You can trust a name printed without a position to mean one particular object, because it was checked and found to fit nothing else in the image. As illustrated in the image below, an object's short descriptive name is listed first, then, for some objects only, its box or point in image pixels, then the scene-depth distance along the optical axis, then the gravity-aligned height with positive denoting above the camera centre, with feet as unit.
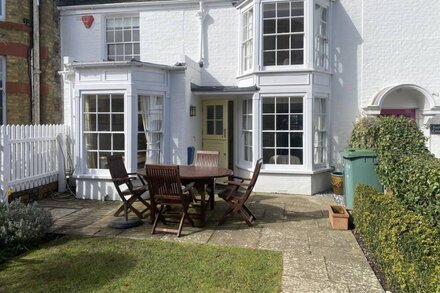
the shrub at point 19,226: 17.24 -4.48
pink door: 34.24 +2.22
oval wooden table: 20.77 -2.38
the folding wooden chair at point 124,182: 21.97 -3.01
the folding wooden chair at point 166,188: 19.44 -2.90
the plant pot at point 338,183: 31.68 -4.15
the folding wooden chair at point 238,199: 21.45 -3.83
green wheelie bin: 25.58 -2.45
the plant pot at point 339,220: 21.09 -4.96
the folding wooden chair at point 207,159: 26.43 -1.73
